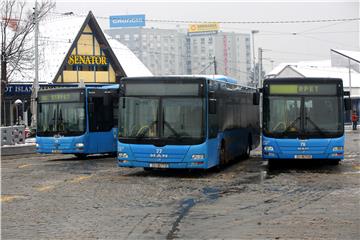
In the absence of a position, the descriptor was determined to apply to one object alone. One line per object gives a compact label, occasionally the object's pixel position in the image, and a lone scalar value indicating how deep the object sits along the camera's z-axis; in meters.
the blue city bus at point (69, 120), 22.88
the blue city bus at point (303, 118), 17.47
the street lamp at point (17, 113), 46.26
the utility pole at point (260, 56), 53.84
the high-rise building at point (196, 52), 112.19
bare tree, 36.69
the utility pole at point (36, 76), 33.25
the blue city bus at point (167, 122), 15.61
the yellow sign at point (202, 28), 111.31
